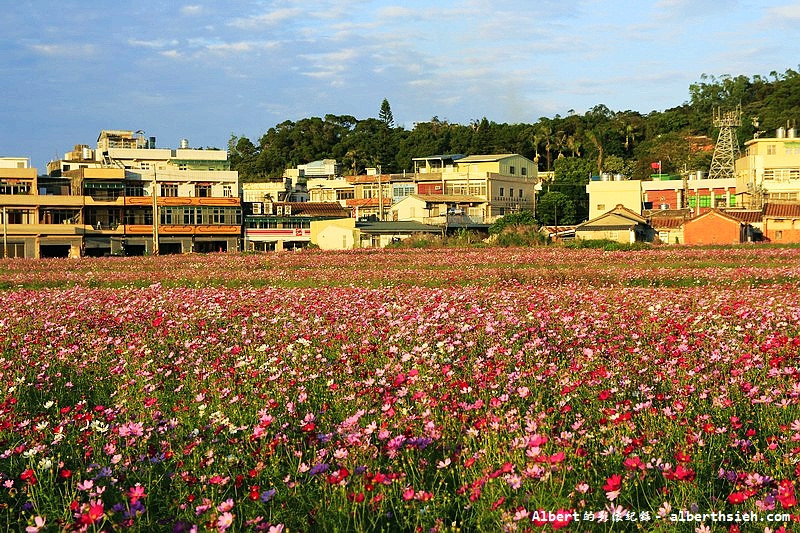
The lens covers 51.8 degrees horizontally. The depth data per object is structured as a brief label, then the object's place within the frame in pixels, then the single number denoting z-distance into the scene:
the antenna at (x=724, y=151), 90.25
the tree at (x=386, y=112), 148.50
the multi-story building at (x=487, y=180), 95.94
